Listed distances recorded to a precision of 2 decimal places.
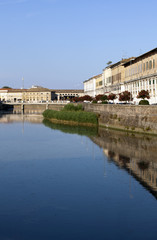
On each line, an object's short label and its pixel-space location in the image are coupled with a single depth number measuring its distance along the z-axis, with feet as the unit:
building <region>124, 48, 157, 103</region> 202.49
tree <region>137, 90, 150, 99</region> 198.01
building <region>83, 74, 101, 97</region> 445.91
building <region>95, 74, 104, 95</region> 392.06
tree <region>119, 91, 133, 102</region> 223.12
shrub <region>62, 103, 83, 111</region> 283.79
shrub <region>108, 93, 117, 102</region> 260.01
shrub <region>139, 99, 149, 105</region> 180.31
